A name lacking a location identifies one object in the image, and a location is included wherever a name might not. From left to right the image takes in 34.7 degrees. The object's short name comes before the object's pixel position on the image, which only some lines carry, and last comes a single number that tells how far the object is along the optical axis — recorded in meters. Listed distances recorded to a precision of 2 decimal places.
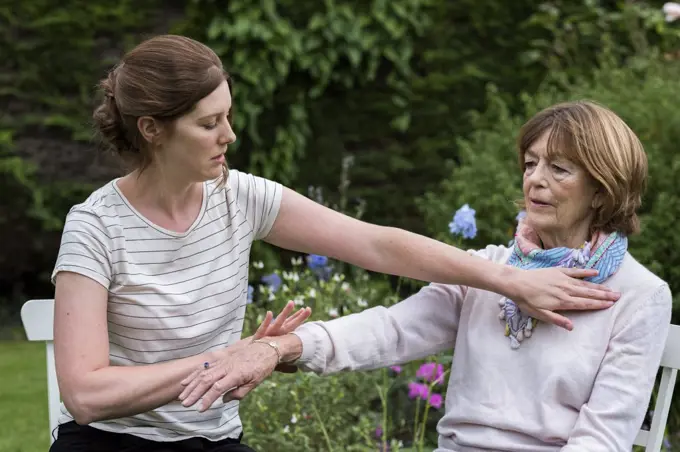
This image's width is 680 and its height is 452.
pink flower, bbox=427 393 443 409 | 3.74
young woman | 2.34
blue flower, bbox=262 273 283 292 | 4.58
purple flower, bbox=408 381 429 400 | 3.76
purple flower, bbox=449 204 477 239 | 3.67
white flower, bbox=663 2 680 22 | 4.99
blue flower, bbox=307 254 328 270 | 4.43
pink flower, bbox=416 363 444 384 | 3.69
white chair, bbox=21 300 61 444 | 2.75
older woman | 2.42
